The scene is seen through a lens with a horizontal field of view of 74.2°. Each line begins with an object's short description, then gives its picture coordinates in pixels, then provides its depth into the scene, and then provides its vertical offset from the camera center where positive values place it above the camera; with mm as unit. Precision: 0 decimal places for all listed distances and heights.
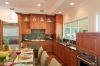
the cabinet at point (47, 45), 4578 -888
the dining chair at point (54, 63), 1054 -500
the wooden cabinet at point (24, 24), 4614 +596
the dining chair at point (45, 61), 1446 -629
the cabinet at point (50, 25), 4776 +536
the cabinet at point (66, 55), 2235 -960
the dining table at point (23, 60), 1435 -678
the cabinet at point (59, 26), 4469 +429
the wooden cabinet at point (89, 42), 1418 -235
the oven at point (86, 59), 1460 -654
